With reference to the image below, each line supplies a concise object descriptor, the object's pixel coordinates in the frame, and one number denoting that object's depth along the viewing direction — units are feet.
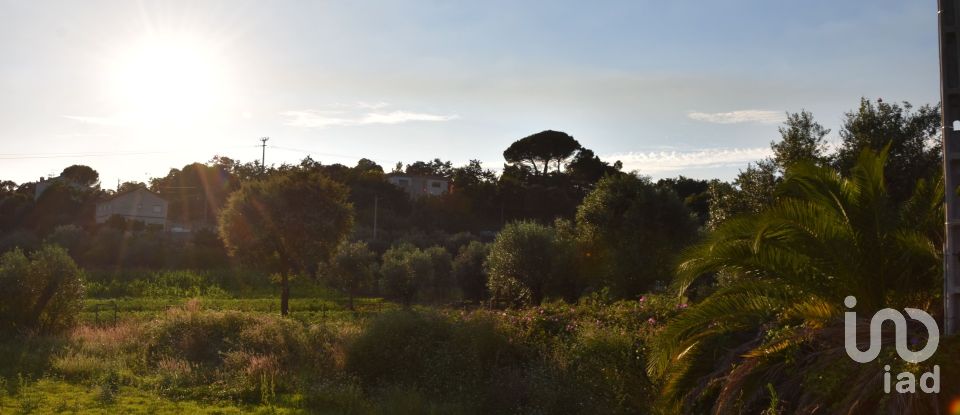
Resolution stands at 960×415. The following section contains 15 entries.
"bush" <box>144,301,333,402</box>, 43.47
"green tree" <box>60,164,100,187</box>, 365.85
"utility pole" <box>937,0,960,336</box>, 21.77
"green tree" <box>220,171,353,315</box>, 84.94
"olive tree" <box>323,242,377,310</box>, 132.98
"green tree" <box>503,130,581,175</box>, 222.28
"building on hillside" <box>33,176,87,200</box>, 313.77
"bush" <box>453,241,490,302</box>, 130.72
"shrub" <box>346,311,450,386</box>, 44.96
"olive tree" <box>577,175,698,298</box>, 80.12
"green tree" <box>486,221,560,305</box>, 95.66
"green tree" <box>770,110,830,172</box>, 48.42
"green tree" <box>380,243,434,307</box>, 129.90
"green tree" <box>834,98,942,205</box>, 45.85
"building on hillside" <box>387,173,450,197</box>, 301.84
